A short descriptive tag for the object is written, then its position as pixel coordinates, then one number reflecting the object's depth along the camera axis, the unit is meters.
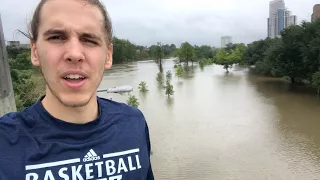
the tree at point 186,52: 43.88
